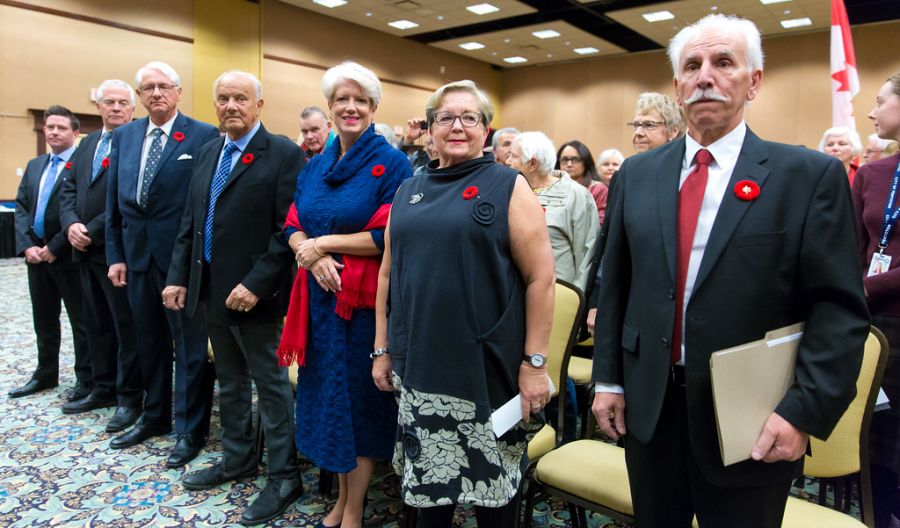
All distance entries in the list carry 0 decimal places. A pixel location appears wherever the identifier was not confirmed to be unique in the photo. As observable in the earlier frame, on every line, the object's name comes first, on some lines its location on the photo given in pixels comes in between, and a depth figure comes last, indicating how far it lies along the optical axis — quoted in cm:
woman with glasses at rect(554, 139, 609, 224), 479
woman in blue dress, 211
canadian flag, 388
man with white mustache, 113
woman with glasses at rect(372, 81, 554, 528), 164
